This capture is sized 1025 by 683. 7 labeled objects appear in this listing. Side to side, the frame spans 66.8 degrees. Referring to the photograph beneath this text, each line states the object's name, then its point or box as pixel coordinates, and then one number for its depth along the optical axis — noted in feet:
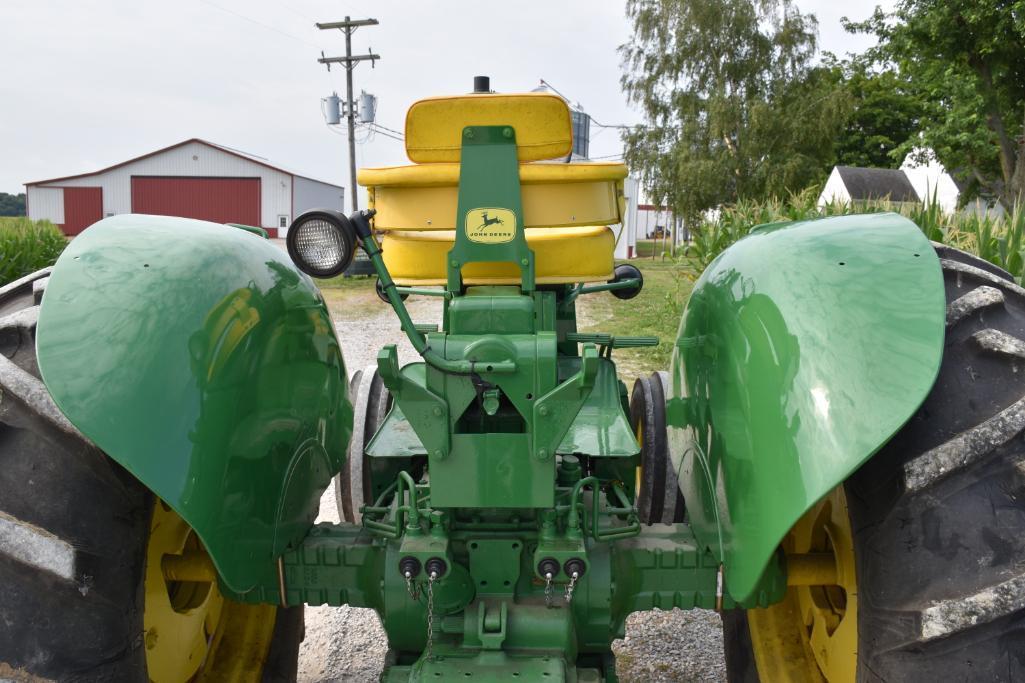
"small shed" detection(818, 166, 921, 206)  108.58
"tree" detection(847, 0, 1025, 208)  49.37
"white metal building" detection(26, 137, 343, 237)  131.03
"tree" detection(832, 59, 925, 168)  113.91
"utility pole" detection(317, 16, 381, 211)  76.54
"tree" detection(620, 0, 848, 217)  84.69
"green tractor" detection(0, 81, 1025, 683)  4.58
